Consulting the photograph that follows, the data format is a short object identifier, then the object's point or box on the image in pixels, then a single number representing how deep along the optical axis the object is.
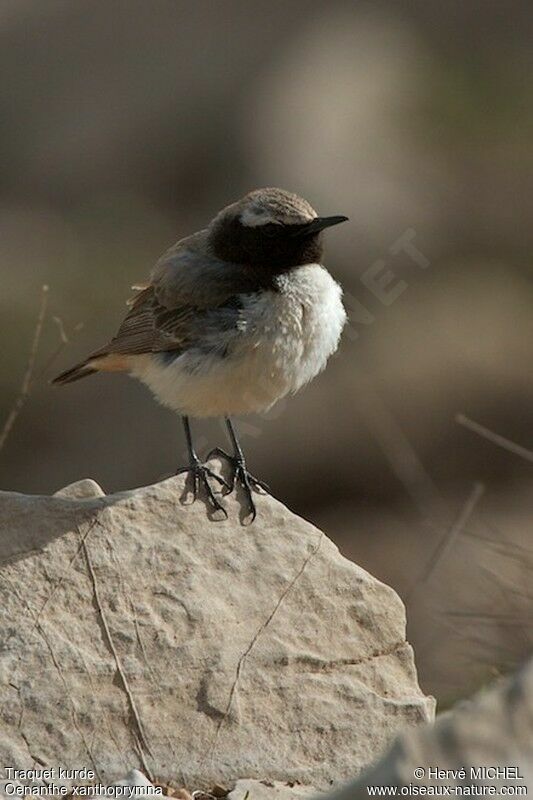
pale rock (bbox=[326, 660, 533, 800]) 7.61
